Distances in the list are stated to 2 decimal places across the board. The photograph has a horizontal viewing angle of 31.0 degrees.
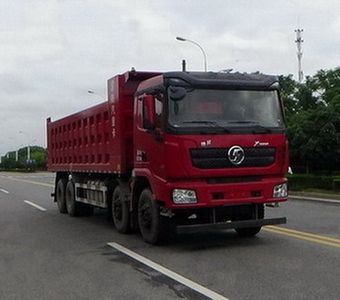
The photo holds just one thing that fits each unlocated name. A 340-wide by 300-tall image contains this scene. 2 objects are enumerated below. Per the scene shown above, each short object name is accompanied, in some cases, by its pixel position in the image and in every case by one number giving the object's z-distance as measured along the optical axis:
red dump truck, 9.56
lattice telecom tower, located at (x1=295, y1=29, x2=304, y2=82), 61.73
